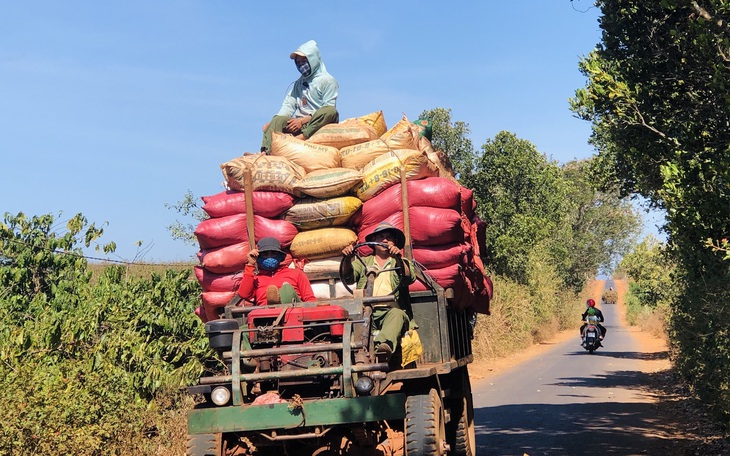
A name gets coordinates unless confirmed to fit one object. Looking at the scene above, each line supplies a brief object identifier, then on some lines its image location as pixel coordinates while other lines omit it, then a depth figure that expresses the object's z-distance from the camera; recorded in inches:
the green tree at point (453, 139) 1403.8
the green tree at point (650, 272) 1111.9
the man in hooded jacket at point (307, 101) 402.3
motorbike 1199.6
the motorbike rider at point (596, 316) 1177.2
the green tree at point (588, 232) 2020.9
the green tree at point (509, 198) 1326.3
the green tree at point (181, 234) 940.0
